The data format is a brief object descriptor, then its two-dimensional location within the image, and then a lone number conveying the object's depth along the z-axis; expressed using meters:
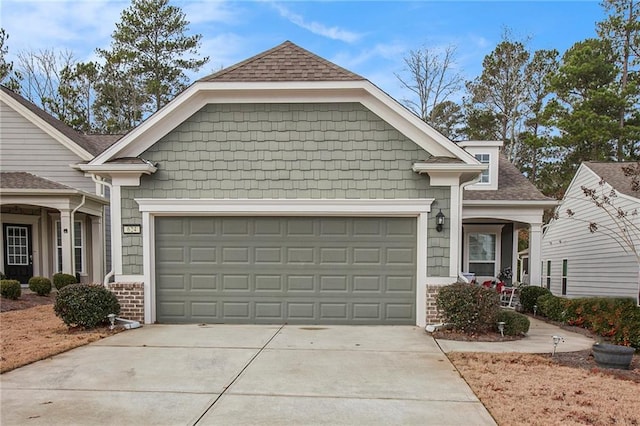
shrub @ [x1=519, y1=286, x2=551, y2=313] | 11.27
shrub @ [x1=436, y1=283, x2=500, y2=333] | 7.54
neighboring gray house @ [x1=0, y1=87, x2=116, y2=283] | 14.08
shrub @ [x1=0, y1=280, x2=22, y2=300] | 11.29
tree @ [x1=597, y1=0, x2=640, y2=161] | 23.28
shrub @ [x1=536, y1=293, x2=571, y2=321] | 9.56
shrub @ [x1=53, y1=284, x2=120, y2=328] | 7.73
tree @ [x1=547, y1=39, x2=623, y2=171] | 22.53
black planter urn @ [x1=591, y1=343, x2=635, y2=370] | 5.83
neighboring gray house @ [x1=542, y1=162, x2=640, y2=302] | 13.85
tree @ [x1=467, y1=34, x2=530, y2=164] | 25.22
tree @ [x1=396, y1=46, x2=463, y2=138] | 24.58
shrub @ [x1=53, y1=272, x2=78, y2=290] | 12.72
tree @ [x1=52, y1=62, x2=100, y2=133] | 26.80
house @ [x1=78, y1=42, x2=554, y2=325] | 8.47
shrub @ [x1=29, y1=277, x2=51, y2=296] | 12.41
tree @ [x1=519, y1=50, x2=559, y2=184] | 24.56
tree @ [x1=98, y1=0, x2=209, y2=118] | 26.45
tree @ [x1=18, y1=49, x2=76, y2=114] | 26.28
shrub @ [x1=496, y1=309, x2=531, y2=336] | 7.72
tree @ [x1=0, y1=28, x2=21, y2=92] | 24.33
